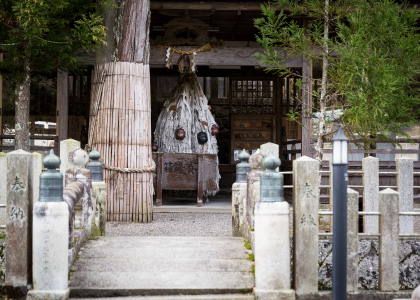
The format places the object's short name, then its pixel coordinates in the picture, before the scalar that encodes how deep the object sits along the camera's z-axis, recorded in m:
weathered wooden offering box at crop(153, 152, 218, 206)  11.52
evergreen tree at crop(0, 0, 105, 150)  8.08
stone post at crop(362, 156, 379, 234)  7.75
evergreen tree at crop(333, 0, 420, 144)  7.36
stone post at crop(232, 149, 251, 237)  6.76
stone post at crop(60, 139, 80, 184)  7.90
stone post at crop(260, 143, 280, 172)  8.16
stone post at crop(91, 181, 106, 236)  6.69
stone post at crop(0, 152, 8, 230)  6.75
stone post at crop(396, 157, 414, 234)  7.61
